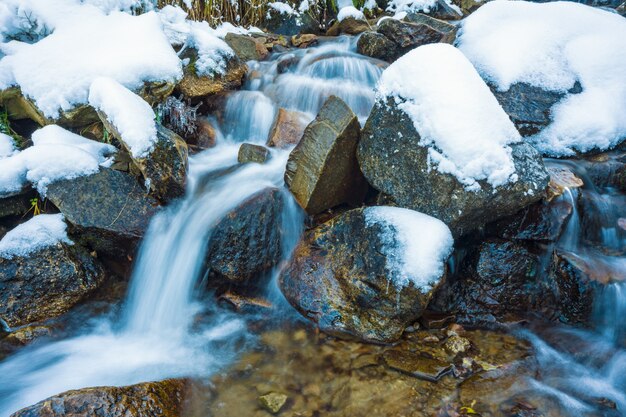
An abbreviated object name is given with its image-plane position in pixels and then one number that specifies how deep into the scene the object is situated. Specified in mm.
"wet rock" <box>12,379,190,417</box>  1971
